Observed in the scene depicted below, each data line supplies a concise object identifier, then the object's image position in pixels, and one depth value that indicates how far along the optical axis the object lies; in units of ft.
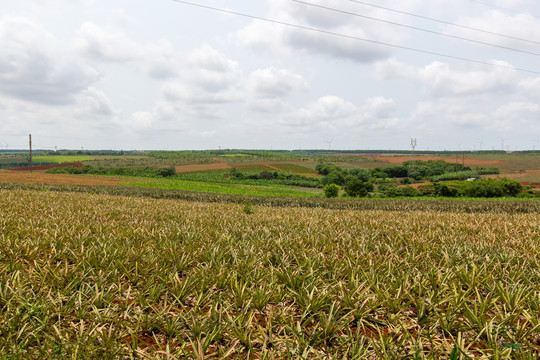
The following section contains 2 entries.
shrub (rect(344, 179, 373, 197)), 209.35
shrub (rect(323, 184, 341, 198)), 205.87
